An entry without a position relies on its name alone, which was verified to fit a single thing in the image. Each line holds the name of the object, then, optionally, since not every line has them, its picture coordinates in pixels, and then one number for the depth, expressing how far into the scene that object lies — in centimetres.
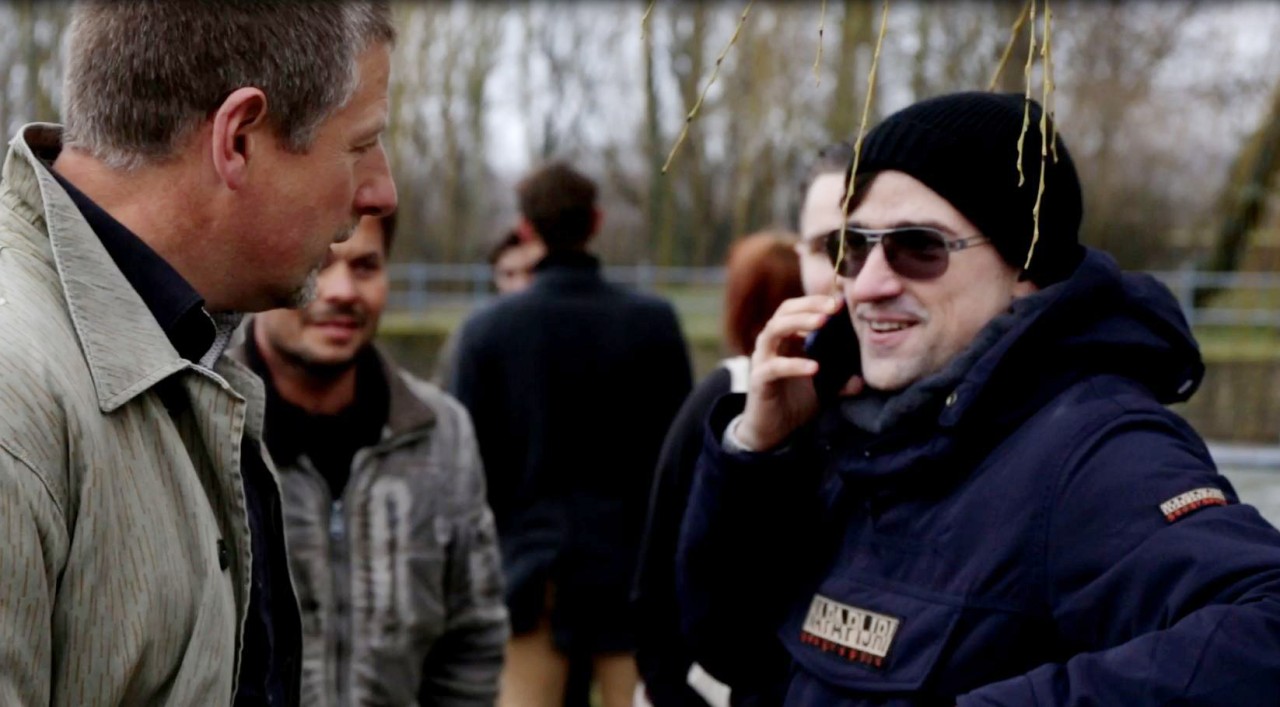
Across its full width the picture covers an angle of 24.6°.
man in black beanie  212
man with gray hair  200
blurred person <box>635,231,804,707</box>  282
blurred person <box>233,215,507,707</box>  287
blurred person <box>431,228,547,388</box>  504
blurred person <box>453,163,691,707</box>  367
